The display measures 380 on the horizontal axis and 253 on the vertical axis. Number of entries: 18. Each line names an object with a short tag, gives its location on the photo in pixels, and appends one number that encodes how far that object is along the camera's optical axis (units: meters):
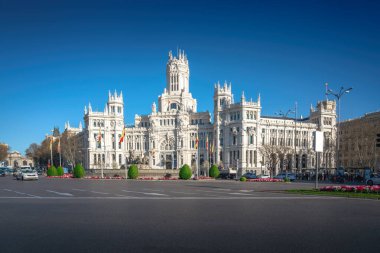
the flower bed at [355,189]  26.53
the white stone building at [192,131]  110.19
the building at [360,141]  81.93
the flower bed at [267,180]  52.86
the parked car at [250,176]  67.07
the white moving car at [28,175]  51.44
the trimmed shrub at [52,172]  70.75
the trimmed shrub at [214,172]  69.88
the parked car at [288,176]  62.44
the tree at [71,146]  119.74
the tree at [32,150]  155.93
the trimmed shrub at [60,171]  71.38
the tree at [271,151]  81.55
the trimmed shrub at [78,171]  65.06
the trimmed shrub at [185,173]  61.72
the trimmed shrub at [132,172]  60.78
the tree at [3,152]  148.96
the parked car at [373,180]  41.91
